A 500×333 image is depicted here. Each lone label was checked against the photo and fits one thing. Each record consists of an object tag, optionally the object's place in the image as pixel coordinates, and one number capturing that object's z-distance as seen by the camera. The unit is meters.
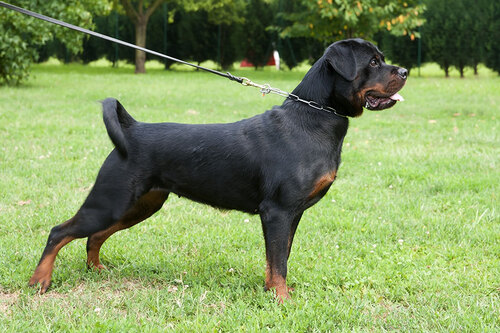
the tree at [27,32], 15.35
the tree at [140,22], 25.14
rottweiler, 3.50
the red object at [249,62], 28.48
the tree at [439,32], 22.78
